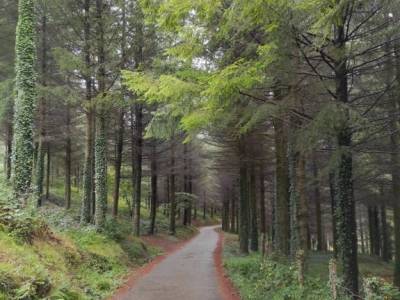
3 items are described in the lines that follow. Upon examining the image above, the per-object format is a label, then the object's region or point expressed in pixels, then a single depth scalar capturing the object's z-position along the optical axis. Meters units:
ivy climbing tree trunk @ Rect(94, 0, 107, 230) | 15.38
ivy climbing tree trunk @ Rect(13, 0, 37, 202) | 11.54
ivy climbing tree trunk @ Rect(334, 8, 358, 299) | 7.45
